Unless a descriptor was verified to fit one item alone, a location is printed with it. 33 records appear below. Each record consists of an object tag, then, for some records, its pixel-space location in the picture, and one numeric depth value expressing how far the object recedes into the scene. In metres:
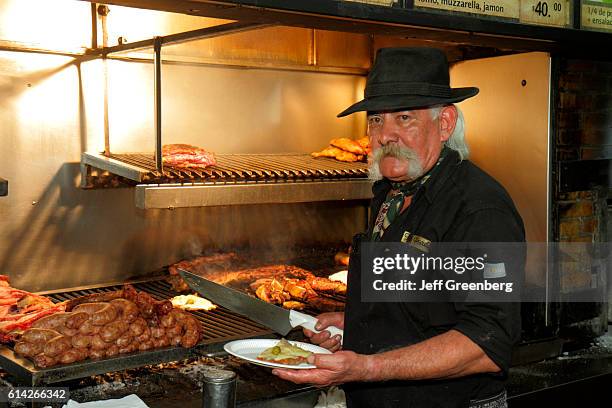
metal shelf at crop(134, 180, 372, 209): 4.11
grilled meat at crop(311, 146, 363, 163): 5.61
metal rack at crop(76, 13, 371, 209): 4.12
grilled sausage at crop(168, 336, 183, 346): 3.74
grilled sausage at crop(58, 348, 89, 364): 3.41
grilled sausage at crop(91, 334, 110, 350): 3.53
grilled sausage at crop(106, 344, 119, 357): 3.55
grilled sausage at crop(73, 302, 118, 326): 3.66
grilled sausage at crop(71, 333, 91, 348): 3.50
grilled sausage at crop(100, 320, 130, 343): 3.57
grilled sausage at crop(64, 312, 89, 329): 3.63
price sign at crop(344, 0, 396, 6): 3.82
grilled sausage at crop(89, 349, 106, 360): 3.51
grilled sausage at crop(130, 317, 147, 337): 3.66
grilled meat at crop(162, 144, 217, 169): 4.65
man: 2.72
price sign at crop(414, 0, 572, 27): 4.17
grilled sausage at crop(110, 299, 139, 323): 3.74
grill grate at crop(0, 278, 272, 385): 3.35
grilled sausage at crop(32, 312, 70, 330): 3.63
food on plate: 3.09
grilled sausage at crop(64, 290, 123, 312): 4.02
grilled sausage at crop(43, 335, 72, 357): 3.39
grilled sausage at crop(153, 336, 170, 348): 3.70
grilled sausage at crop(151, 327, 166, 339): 3.73
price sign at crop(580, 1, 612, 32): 4.77
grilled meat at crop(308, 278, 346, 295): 5.08
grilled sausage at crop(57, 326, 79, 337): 3.56
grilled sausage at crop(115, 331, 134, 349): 3.60
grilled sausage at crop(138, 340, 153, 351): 3.65
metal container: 3.07
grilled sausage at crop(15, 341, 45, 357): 3.43
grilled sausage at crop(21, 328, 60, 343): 3.47
